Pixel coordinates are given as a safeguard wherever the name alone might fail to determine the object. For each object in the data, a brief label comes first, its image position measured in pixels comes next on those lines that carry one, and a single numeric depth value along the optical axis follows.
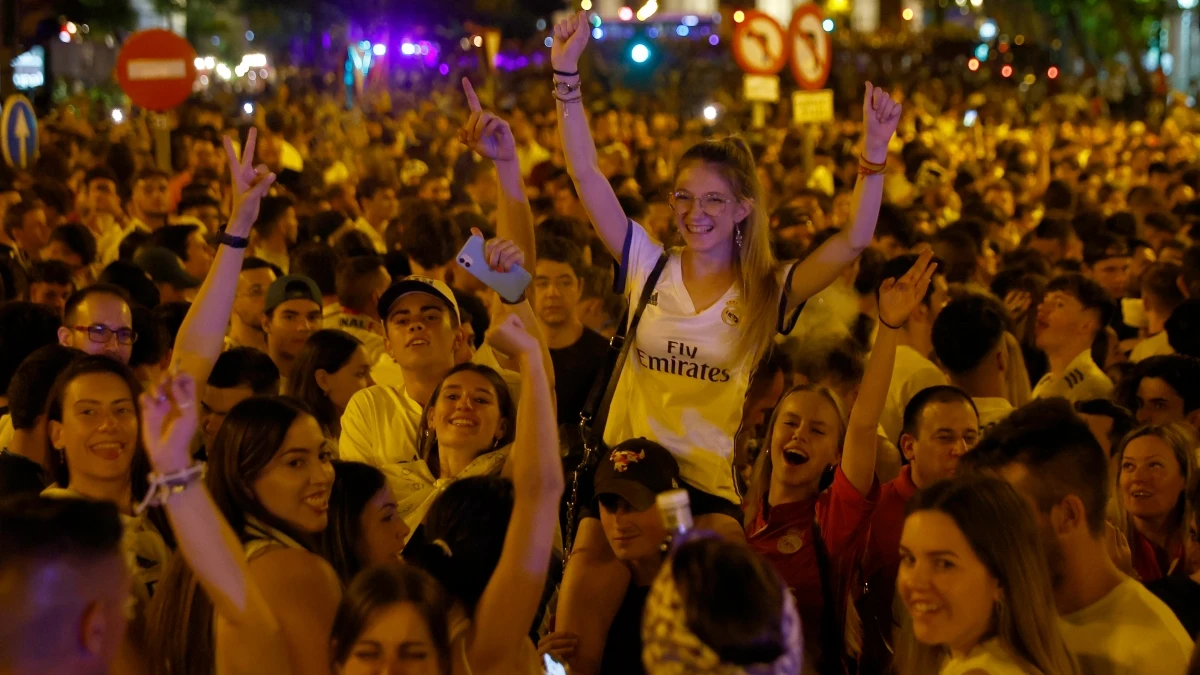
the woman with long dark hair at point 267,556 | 3.52
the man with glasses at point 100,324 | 5.88
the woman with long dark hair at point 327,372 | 6.49
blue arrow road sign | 13.22
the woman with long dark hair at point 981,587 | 3.34
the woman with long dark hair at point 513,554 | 3.51
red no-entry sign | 11.64
